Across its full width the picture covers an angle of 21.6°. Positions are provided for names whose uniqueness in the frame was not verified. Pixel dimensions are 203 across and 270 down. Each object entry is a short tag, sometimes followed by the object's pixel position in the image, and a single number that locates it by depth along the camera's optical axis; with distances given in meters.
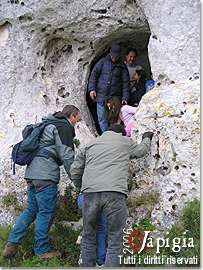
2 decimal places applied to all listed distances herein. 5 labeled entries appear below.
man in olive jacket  5.55
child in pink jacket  7.46
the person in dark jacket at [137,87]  8.67
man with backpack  6.19
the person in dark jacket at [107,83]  8.13
